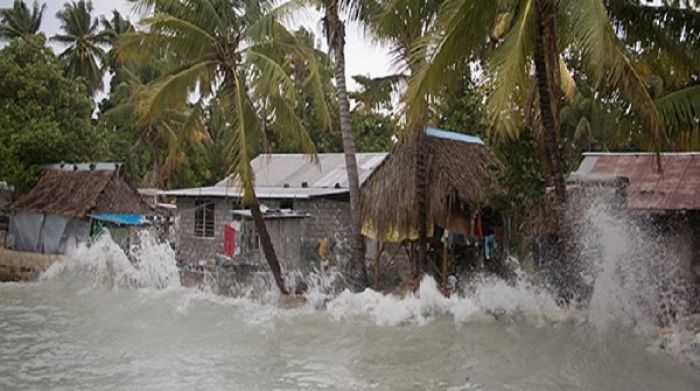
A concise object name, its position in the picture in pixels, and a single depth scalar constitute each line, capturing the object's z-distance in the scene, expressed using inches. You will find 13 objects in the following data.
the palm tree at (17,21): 1246.9
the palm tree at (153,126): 1135.6
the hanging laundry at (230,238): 690.8
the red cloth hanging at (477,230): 582.6
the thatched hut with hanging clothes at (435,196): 554.3
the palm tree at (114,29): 1347.2
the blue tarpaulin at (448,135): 566.3
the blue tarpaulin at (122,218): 802.2
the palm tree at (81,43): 1328.7
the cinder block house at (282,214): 668.7
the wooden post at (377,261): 594.2
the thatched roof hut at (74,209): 824.3
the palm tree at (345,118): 585.9
